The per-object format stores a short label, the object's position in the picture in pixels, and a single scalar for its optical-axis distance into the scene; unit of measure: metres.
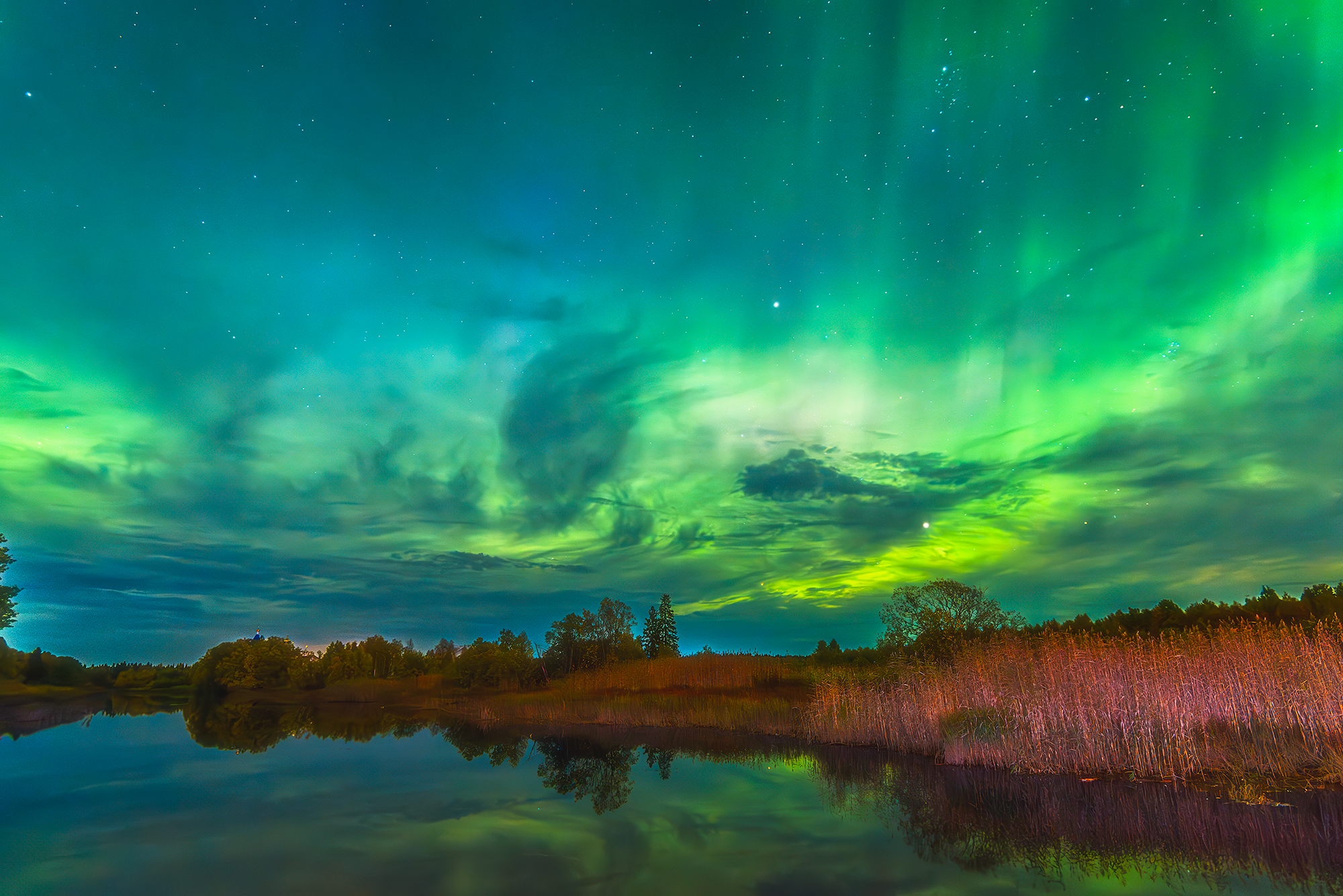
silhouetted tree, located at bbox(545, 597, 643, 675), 57.72
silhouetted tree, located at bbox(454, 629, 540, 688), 53.62
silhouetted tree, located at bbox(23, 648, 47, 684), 46.16
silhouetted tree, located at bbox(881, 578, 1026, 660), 44.59
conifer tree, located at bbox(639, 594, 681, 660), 89.69
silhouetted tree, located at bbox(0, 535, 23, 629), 37.31
